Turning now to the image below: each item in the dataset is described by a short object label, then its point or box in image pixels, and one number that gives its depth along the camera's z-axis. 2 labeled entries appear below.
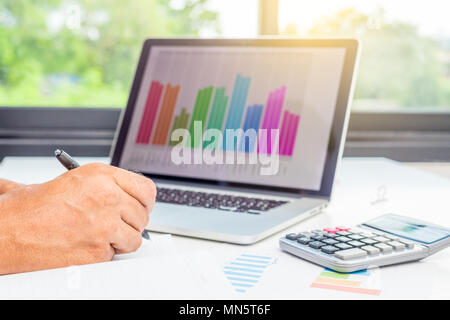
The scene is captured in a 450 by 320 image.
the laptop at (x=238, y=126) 0.79
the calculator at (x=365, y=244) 0.53
